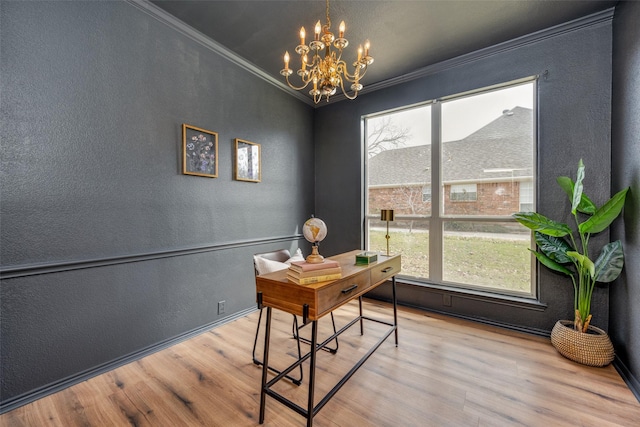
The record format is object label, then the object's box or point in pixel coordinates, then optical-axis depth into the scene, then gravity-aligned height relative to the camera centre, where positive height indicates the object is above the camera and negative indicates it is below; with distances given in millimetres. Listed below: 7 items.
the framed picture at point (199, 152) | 2490 +572
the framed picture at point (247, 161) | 2975 +562
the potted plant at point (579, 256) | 2031 -396
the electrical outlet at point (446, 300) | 3020 -1046
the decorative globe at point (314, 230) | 1658 -130
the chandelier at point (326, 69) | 1685 +939
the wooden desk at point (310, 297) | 1357 -499
